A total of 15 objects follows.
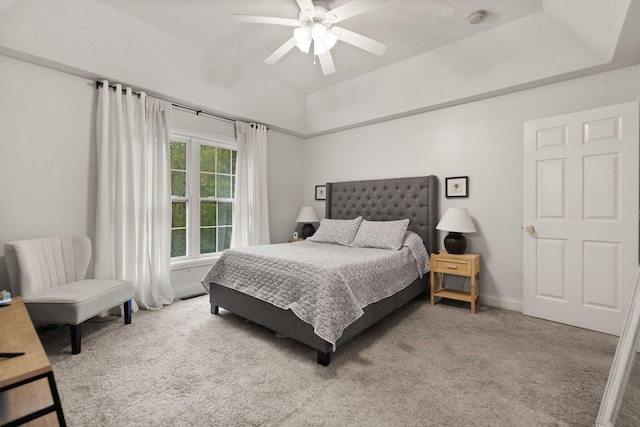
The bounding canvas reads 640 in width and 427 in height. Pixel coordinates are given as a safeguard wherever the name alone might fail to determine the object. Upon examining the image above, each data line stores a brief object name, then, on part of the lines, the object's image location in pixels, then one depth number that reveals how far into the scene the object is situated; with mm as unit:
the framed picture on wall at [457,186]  3525
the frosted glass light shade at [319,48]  2514
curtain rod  3229
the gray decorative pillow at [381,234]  3383
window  3779
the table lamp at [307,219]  4750
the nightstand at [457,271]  3115
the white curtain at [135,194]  2939
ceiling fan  2246
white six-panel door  2518
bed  2221
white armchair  2209
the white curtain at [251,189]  4227
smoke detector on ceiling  2818
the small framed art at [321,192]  4938
